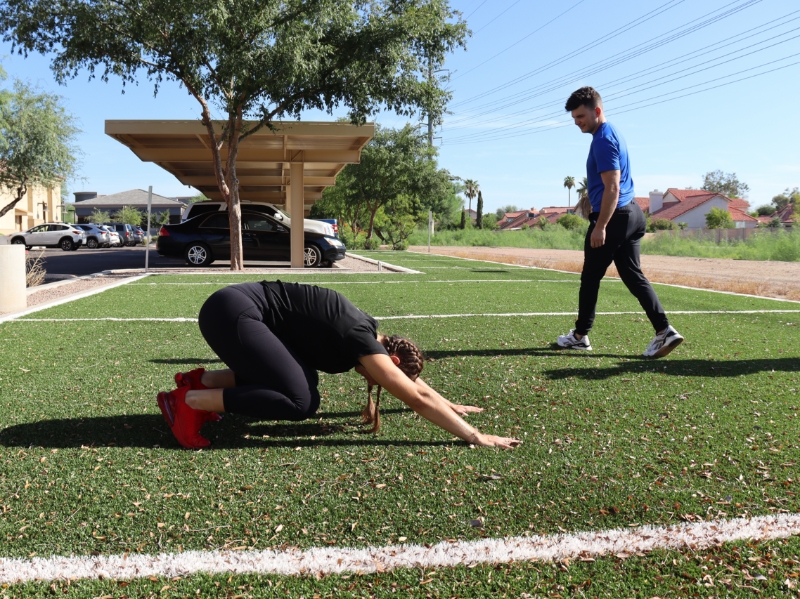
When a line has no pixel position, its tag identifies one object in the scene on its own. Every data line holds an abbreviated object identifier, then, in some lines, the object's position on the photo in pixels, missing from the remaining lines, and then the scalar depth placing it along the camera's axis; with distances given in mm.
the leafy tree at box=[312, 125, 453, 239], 45125
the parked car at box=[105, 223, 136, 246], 50512
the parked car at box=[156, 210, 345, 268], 19578
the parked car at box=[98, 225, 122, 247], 45781
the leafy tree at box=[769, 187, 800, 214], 107525
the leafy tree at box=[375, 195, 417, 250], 47125
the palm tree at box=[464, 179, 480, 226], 140625
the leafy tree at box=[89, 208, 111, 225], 97812
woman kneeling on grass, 3441
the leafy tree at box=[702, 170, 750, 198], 114312
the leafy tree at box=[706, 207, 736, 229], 72938
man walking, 5699
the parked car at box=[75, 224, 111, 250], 44188
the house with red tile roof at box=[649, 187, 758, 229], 88750
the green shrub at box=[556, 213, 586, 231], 87856
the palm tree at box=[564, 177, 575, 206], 155000
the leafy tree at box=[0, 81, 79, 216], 43625
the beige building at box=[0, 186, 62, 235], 58350
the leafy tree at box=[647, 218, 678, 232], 73300
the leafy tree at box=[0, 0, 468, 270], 14977
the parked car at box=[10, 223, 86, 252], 42625
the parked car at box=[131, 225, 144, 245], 55231
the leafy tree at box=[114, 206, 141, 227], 94938
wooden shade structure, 18469
